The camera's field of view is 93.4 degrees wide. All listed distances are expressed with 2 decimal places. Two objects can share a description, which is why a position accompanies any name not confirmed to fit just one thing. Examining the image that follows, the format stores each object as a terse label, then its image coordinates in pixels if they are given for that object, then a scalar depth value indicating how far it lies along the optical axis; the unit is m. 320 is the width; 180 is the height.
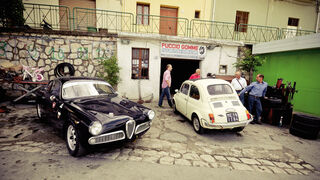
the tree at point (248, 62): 8.96
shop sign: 9.19
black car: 3.02
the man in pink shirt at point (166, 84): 7.49
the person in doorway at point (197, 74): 7.57
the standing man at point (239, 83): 6.77
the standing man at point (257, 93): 5.94
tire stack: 4.79
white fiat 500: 4.33
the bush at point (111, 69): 8.20
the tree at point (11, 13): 7.47
